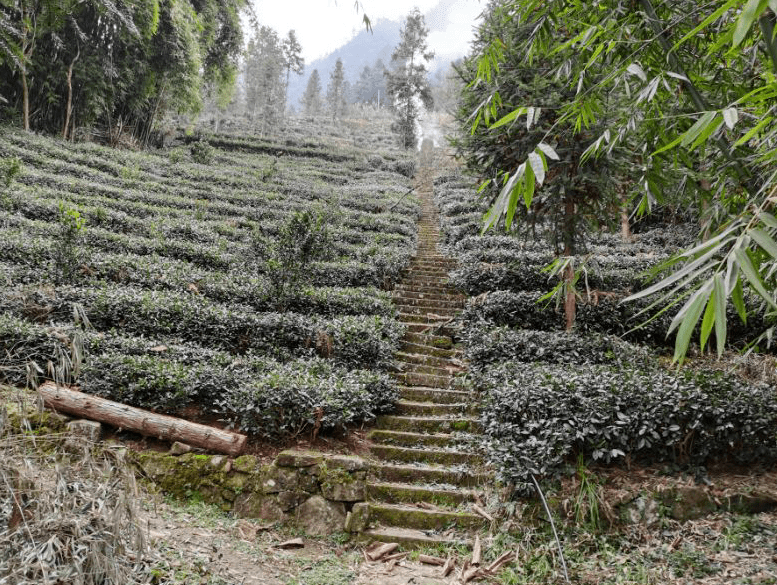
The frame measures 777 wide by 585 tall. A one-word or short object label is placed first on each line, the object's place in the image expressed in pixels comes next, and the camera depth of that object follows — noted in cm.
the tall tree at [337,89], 4927
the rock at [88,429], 457
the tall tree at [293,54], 4572
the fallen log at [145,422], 466
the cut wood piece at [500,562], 369
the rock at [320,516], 425
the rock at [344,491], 432
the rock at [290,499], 434
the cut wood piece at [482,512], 416
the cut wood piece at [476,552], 377
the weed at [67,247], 736
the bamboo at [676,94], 182
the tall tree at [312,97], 5822
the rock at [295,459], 442
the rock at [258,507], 432
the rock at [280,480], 437
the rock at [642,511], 393
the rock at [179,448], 466
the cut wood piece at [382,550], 392
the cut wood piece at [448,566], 370
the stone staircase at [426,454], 424
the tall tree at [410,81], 3219
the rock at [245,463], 448
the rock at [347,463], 441
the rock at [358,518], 418
